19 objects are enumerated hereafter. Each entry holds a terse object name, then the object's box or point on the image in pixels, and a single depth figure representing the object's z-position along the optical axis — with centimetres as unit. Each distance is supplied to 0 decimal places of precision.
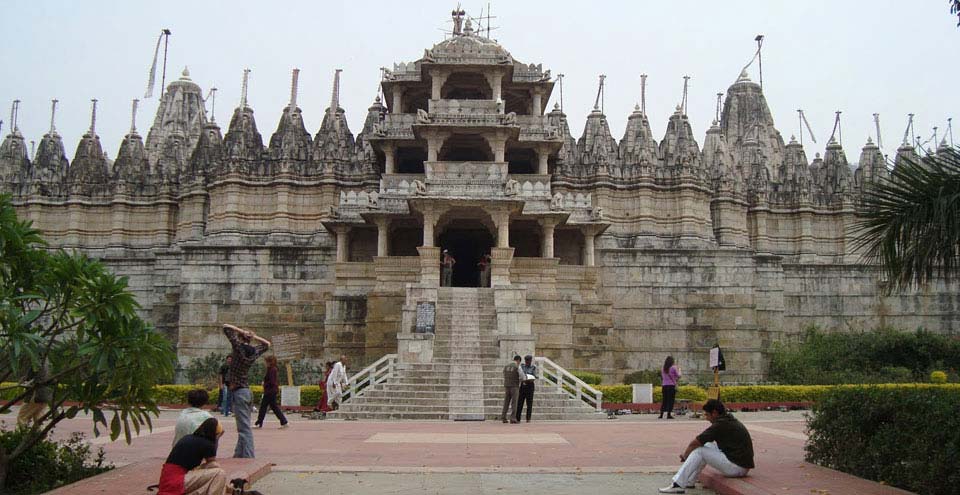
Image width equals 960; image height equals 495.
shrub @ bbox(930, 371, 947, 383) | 3297
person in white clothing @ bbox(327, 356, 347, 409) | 2402
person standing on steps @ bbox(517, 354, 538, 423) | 2180
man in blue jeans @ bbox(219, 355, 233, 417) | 2266
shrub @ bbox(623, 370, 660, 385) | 3510
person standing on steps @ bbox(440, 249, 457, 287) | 3426
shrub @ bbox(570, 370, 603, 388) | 2897
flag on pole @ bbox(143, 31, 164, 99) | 6644
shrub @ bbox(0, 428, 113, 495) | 1114
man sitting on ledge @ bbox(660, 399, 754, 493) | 1122
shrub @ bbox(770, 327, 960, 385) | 3606
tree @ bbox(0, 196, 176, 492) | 1058
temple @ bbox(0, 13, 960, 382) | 3362
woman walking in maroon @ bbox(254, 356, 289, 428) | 1941
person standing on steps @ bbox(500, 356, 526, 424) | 2173
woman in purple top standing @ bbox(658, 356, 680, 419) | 2377
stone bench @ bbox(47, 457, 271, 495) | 1035
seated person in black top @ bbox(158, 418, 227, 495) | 902
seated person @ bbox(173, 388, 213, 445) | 1047
